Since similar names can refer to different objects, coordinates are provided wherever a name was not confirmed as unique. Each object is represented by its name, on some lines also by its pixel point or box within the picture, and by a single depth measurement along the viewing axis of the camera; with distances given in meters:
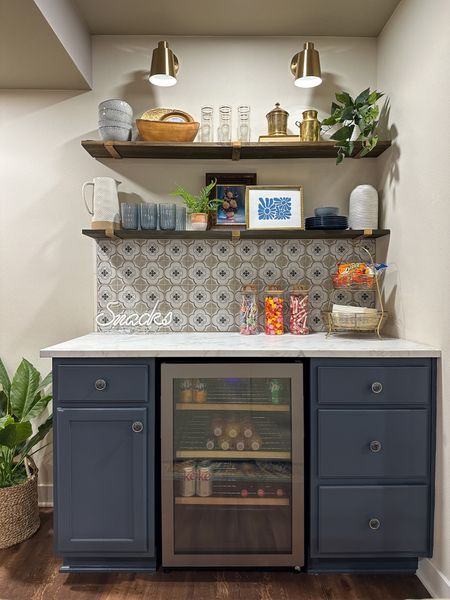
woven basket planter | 2.06
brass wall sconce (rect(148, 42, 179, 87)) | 2.22
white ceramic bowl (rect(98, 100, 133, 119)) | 2.24
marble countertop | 1.79
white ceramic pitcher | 2.28
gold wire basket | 2.09
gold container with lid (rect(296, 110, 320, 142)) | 2.32
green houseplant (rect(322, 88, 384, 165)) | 2.19
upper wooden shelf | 2.24
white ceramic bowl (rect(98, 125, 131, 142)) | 2.26
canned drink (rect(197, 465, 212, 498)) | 1.88
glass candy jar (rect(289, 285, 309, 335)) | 2.34
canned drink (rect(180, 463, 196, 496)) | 1.86
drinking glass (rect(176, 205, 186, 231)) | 2.31
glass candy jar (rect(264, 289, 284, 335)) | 2.35
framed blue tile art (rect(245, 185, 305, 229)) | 2.33
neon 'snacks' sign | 2.44
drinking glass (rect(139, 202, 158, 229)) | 2.29
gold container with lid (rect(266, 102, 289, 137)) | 2.34
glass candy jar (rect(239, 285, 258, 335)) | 2.32
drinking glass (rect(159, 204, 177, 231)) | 2.27
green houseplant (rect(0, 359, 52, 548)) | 2.01
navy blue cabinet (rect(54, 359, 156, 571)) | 1.81
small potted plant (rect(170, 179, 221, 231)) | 2.27
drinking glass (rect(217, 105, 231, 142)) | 2.39
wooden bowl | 2.27
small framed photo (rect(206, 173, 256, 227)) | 2.42
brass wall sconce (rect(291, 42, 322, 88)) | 2.24
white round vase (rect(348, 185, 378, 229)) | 2.30
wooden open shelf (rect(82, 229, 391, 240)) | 2.25
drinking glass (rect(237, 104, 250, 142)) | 2.39
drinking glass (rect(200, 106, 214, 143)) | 2.39
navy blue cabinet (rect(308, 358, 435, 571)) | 1.80
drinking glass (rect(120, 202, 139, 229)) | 2.29
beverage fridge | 1.82
